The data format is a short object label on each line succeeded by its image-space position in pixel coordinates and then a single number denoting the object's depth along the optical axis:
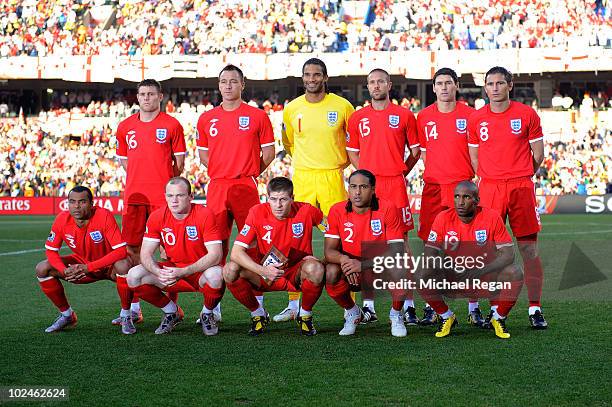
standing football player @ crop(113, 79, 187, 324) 17.64
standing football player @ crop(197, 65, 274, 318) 17.22
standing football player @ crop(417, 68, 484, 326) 16.92
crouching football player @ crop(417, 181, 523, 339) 14.70
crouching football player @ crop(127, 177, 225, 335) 15.18
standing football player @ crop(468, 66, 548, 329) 15.95
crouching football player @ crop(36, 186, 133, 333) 15.82
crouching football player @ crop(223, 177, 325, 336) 14.96
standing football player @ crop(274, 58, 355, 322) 17.53
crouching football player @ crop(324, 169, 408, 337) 14.75
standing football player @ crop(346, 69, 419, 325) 17.05
